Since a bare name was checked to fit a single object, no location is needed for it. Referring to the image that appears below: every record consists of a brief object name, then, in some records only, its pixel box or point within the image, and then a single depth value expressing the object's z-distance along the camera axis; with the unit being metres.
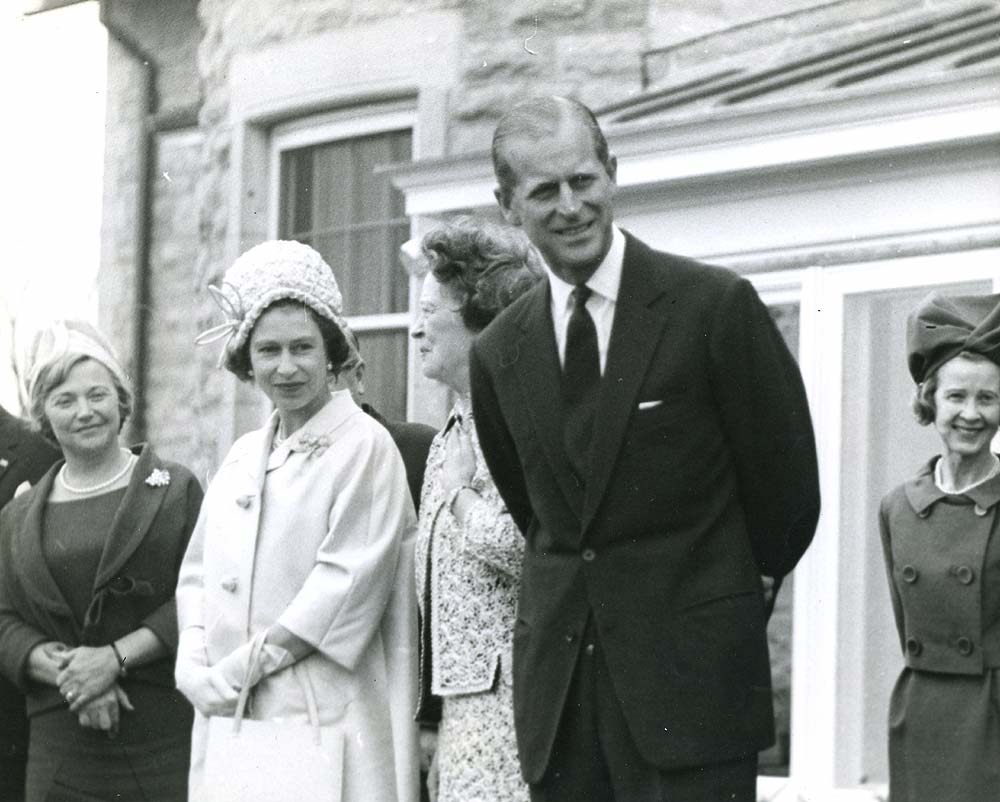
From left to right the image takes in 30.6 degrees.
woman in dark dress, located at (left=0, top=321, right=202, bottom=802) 4.88
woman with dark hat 4.08
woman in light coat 4.03
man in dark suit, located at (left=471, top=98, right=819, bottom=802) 3.08
